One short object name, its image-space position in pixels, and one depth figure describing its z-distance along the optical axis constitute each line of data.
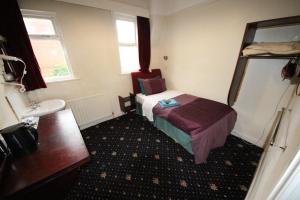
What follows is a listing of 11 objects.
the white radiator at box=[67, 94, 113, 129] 2.31
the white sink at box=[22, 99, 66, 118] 1.56
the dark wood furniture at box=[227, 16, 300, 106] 1.40
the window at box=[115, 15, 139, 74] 2.66
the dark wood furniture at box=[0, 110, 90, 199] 0.67
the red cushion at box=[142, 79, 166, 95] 2.75
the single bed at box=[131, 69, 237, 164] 1.58
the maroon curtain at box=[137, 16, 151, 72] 2.75
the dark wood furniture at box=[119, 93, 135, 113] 2.86
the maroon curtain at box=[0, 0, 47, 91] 1.55
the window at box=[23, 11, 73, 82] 1.85
